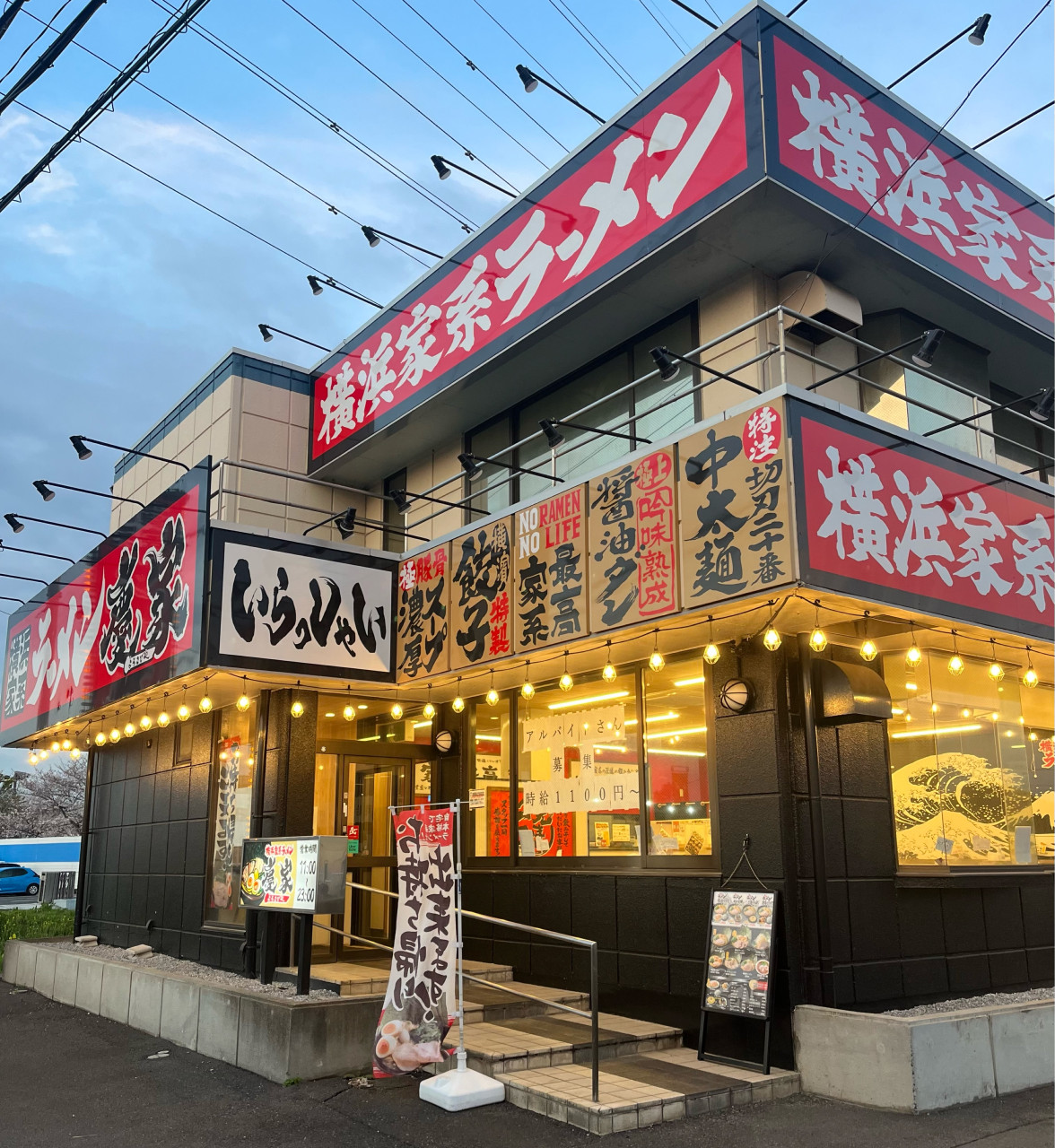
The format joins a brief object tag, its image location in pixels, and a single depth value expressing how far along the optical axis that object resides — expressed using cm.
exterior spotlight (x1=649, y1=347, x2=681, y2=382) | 798
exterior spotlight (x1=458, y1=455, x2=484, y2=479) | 1066
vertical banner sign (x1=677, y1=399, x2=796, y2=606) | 768
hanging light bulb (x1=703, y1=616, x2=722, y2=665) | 894
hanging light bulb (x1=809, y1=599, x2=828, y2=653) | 845
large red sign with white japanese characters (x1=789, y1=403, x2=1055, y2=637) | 782
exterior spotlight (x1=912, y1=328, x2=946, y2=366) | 750
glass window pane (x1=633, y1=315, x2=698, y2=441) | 1070
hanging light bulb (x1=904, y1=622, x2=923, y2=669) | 921
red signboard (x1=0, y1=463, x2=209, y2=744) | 1103
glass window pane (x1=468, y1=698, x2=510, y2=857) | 1200
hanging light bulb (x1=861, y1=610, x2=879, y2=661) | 856
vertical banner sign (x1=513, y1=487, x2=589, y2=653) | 951
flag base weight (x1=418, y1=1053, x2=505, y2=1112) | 786
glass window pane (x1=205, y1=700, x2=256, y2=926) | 1286
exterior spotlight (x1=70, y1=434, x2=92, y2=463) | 1208
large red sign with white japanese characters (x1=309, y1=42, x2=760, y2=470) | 930
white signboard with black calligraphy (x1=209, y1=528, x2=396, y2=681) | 1077
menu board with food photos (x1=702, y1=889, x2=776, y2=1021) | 821
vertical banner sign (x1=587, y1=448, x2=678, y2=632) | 860
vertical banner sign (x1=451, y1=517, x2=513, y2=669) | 1038
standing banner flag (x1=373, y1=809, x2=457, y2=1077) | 822
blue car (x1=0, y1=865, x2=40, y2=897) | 3788
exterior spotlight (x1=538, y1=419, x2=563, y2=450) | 928
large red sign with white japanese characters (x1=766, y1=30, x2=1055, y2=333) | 916
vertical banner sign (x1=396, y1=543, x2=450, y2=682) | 1128
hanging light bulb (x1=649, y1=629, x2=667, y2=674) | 903
